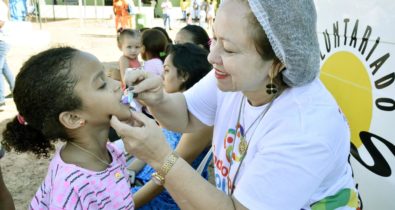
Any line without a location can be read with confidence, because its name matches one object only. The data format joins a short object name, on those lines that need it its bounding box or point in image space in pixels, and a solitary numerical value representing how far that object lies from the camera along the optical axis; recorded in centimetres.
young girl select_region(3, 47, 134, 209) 134
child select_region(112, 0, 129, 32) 1141
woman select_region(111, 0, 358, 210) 112
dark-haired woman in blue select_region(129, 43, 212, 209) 194
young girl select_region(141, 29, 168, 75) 415
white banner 146
